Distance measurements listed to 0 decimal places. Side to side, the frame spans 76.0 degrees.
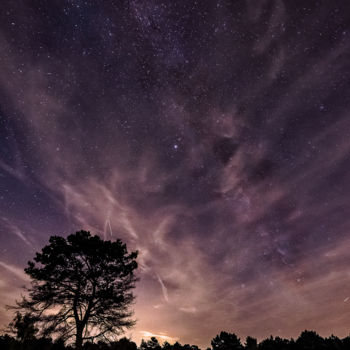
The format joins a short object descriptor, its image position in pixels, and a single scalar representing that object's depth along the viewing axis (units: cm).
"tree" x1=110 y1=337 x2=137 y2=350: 1307
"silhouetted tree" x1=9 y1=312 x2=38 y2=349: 1428
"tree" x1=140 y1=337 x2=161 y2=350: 2966
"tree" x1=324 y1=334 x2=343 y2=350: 1812
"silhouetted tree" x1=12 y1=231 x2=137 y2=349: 1664
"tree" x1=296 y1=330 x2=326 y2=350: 1977
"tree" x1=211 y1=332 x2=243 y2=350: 3272
